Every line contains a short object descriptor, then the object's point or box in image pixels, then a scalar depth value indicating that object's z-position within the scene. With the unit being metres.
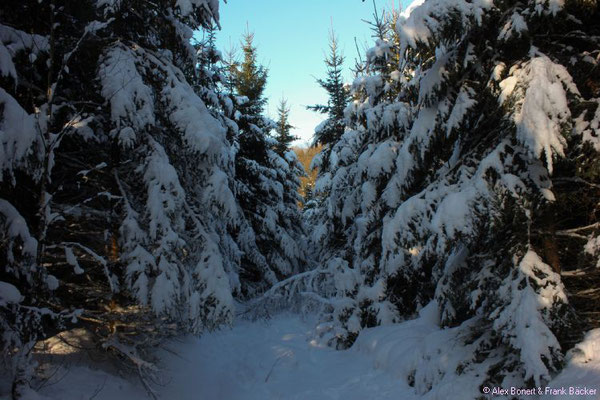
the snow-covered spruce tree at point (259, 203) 13.52
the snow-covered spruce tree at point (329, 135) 10.73
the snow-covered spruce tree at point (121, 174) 4.26
